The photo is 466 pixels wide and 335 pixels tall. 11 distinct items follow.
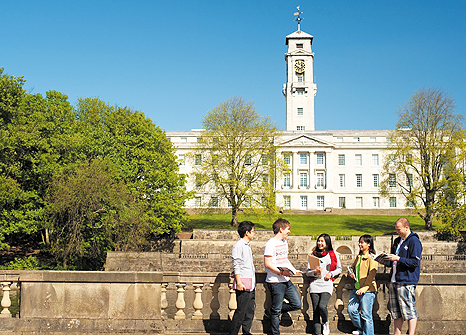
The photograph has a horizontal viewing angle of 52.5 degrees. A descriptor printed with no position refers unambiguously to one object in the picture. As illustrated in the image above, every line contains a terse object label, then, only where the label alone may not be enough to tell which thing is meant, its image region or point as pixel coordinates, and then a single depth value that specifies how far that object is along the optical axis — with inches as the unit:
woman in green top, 338.0
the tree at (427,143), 1865.2
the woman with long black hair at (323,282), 340.2
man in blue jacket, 319.6
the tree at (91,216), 1200.8
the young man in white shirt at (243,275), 317.7
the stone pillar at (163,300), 365.7
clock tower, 3348.9
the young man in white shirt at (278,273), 326.0
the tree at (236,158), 1893.5
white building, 3048.7
